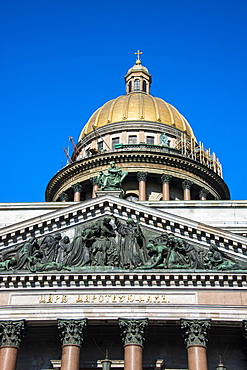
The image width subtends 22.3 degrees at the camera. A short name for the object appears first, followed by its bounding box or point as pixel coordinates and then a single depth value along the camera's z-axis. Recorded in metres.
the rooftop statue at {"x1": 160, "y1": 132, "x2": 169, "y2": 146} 58.00
